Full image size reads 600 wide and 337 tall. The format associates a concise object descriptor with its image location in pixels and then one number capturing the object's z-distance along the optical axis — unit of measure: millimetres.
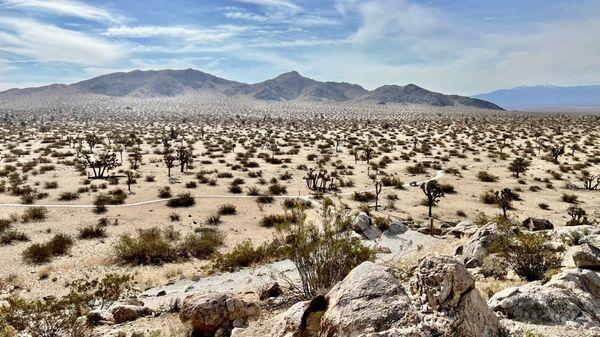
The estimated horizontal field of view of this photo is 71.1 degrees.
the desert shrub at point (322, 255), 9188
